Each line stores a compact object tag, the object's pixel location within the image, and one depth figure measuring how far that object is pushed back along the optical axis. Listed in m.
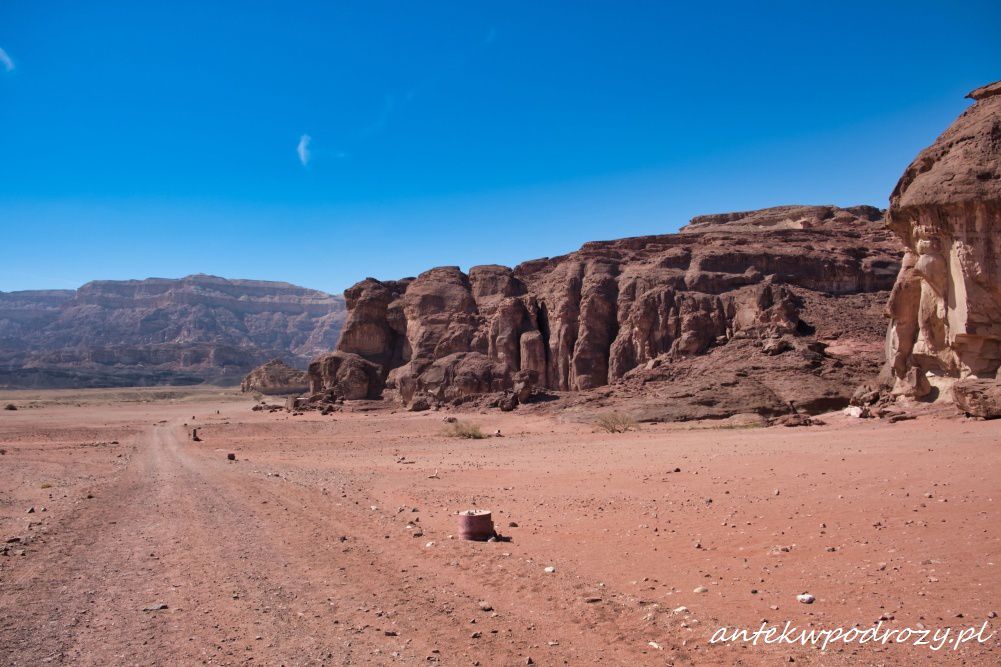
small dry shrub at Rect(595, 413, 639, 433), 26.03
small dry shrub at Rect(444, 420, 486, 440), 27.71
